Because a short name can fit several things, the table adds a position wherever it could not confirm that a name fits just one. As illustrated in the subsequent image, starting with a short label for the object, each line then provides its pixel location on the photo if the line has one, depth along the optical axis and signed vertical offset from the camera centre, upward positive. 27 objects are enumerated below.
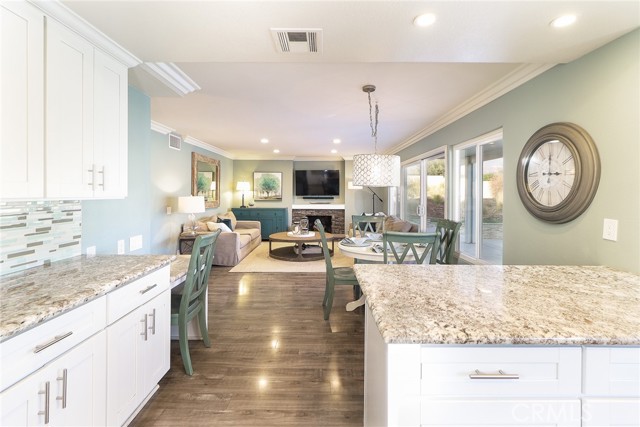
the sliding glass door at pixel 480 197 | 3.12 +0.14
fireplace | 8.89 -0.23
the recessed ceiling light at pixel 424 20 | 1.49 +0.98
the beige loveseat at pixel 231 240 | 5.35 -0.68
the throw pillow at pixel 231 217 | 6.98 -0.27
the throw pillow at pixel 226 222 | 6.54 -0.36
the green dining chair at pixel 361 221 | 4.44 -0.22
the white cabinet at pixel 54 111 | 1.29 +0.49
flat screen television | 8.83 +0.74
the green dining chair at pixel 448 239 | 2.97 -0.34
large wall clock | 1.88 +0.26
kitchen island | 0.90 -0.51
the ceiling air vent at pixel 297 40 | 1.62 +0.98
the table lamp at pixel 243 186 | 8.34 +0.57
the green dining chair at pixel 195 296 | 2.08 -0.70
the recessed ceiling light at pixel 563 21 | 1.52 +1.00
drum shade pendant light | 3.22 +0.41
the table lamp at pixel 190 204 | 5.20 +0.02
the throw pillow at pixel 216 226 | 5.87 -0.41
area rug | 5.10 -1.09
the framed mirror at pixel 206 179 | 6.19 +0.62
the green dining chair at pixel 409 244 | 2.53 -0.33
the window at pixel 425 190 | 4.63 +0.32
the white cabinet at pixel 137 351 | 1.45 -0.83
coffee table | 5.68 -0.96
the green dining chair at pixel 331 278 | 3.11 -0.76
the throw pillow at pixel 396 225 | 5.04 -0.32
